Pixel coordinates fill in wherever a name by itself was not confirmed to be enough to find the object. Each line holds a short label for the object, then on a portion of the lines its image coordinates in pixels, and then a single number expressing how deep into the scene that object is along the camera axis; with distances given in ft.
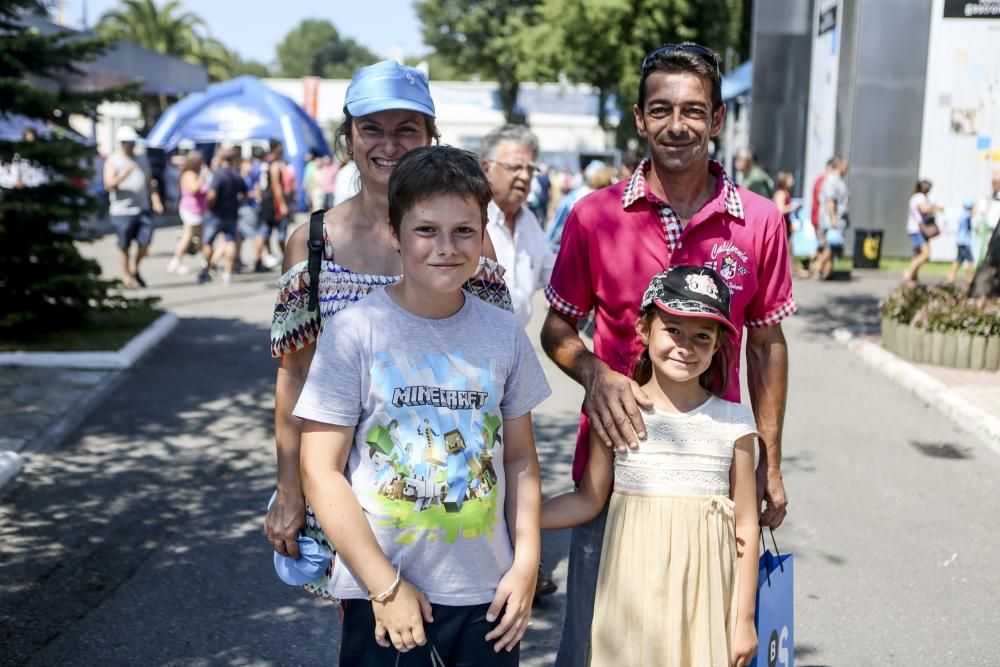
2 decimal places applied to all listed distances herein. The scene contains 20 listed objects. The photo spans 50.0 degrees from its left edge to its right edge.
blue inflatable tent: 88.99
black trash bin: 59.82
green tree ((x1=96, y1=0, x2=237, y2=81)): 176.55
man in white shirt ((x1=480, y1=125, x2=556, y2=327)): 16.96
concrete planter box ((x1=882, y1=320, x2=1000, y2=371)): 32.99
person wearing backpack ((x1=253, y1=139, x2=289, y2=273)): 55.11
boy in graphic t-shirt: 7.65
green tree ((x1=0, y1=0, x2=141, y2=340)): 31.91
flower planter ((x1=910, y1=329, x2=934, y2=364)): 33.86
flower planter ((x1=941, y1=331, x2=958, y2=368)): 33.37
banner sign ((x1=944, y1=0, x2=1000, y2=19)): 62.28
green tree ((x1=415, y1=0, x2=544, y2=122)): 176.55
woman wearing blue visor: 8.66
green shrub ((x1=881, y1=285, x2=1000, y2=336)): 33.24
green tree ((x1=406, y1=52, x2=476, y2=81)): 239.71
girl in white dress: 8.63
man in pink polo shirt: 9.33
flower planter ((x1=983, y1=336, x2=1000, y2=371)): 32.86
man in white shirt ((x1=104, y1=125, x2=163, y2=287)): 46.19
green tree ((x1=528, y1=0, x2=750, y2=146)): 105.50
